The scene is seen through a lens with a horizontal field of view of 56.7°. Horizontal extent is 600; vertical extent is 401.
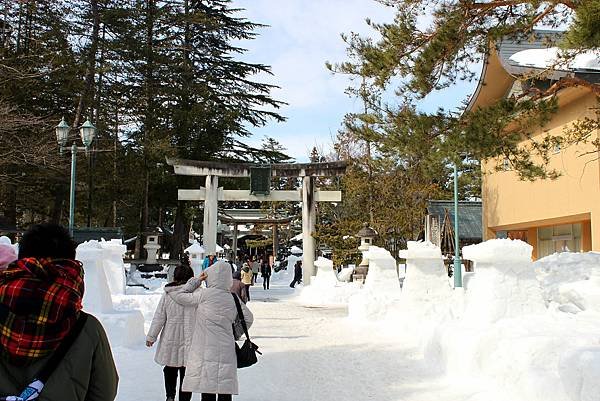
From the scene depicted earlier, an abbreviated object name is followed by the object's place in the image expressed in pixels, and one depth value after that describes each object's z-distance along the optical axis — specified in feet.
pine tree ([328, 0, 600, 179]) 28.55
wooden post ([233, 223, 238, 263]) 113.58
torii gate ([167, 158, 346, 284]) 73.41
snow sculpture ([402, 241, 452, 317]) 36.27
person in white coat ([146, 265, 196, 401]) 17.81
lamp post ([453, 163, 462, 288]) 59.42
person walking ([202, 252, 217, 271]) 56.17
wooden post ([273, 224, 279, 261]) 119.80
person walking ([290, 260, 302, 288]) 86.43
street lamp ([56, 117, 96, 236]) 46.60
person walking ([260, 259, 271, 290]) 82.31
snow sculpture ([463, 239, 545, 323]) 22.94
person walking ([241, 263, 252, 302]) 57.93
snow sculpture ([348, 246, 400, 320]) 39.88
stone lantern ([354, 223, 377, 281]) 65.81
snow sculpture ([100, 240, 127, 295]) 48.11
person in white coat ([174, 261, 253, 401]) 15.17
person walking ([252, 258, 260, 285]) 87.52
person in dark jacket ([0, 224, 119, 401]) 7.27
